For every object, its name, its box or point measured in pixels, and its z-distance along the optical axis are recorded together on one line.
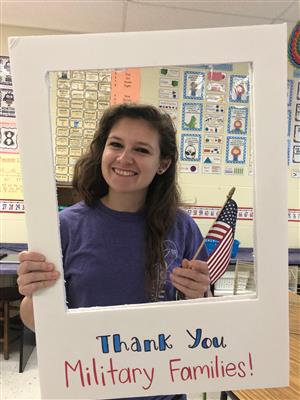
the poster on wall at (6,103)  2.77
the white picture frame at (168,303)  0.63
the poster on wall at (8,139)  2.88
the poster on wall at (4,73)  2.69
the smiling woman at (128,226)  0.73
